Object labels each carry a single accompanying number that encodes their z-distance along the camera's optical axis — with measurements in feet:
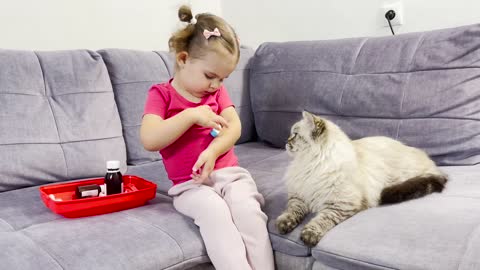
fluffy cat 4.34
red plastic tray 4.27
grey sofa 3.63
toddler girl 4.16
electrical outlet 7.18
